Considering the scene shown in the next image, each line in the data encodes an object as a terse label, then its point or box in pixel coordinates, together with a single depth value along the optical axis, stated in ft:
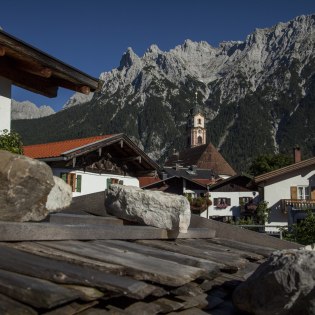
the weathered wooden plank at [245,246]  11.46
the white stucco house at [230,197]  124.56
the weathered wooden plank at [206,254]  8.48
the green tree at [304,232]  37.53
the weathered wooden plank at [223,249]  10.29
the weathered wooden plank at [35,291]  4.43
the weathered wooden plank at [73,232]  6.93
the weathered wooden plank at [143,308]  5.48
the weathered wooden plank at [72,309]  4.56
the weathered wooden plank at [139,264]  6.20
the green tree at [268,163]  166.08
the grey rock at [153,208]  10.28
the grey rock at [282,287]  6.01
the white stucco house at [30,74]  13.08
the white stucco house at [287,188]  102.40
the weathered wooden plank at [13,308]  4.27
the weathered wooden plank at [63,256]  6.17
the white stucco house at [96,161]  58.18
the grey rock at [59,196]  9.91
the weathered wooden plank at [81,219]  9.41
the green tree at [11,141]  16.81
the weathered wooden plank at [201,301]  6.36
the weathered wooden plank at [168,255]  7.55
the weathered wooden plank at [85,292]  4.90
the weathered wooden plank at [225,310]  6.69
